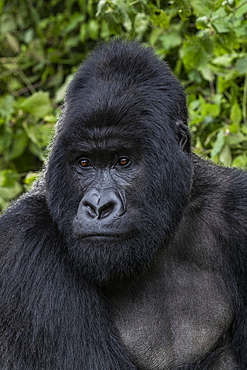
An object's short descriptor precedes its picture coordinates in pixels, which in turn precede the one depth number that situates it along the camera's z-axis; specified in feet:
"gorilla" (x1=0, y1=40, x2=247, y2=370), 21.88
